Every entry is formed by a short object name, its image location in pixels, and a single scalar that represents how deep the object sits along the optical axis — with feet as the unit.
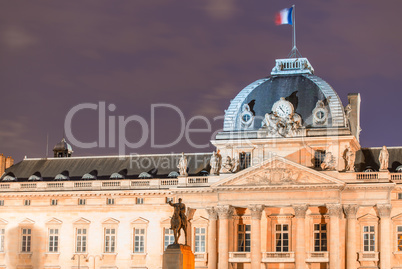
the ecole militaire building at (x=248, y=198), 294.25
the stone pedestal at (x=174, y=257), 227.20
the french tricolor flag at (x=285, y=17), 326.85
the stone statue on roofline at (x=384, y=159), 294.46
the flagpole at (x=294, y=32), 328.62
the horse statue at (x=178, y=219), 234.38
